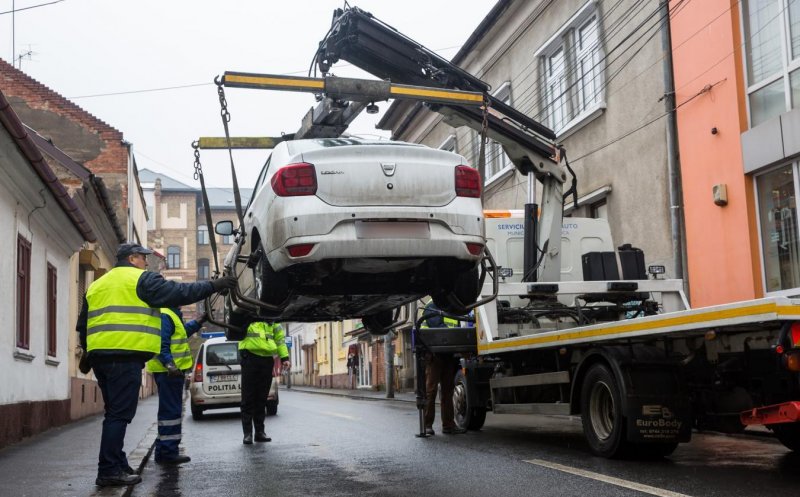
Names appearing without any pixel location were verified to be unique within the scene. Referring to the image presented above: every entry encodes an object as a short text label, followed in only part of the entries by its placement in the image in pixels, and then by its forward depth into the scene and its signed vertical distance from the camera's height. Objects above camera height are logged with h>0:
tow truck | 6.89 +0.21
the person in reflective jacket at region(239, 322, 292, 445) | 11.45 +0.04
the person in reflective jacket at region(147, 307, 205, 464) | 9.41 -0.05
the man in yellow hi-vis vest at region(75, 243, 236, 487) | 7.36 +0.35
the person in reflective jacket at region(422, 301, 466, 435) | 11.64 -0.19
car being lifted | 6.93 +1.10
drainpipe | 15.34 +3.19
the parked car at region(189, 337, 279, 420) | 17.94 -0.16
